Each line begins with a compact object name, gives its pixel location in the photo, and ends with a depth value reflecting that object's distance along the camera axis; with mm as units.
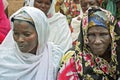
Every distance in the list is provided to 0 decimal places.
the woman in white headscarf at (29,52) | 3291
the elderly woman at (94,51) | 3162
